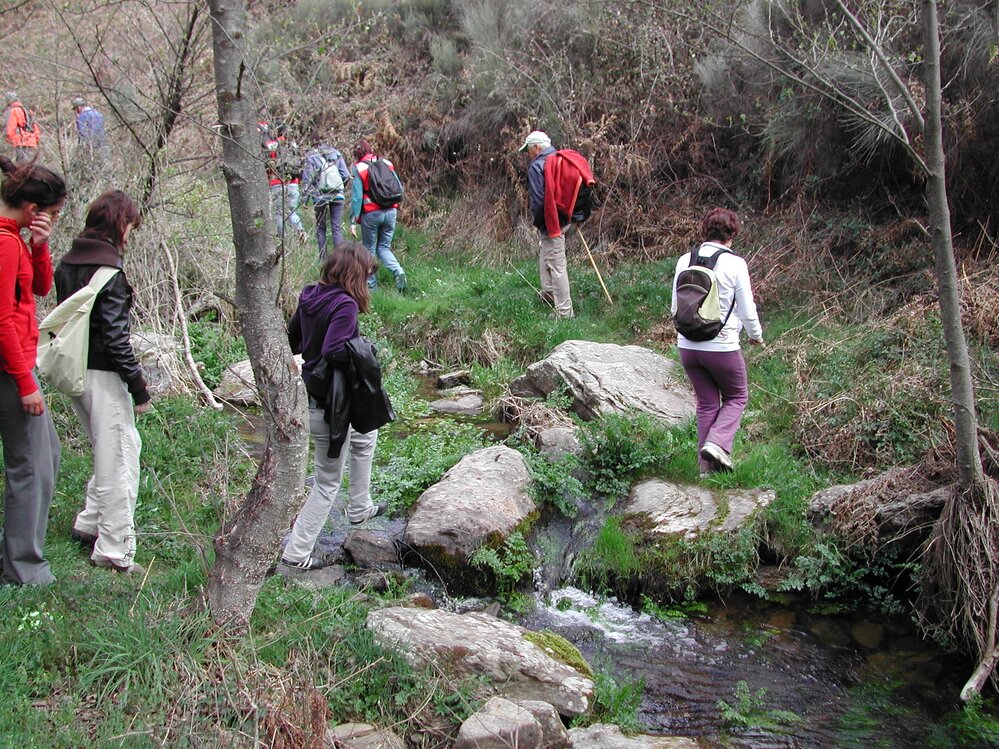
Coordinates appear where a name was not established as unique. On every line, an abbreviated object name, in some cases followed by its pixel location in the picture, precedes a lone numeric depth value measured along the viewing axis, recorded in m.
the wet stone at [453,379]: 10.00
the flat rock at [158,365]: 7.94
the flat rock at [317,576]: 5.35
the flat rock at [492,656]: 4.45
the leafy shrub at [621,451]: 7.14
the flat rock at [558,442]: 7.53
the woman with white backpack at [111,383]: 4.67
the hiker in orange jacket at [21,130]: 8.92
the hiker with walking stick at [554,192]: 10.16
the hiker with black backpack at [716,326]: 6.41
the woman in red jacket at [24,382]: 4.19
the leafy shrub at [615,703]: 4.56
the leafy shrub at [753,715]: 4.69
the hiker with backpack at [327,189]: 10.72
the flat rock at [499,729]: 3.94
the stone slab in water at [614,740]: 4.20
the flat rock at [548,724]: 4.18
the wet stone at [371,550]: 5.96
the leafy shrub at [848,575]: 5.96
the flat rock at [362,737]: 3.82
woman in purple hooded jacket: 5.29
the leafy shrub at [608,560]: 6.21
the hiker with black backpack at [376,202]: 11.73
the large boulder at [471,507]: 5.99
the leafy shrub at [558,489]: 6.90
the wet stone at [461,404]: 9.17
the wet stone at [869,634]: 5.54
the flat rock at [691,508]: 6.35
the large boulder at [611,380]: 8.10
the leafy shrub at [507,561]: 5.93
